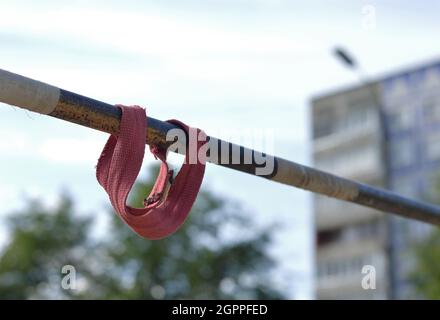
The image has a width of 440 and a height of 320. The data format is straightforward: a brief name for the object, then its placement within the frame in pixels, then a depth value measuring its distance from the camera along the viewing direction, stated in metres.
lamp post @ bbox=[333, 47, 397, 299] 21.38
